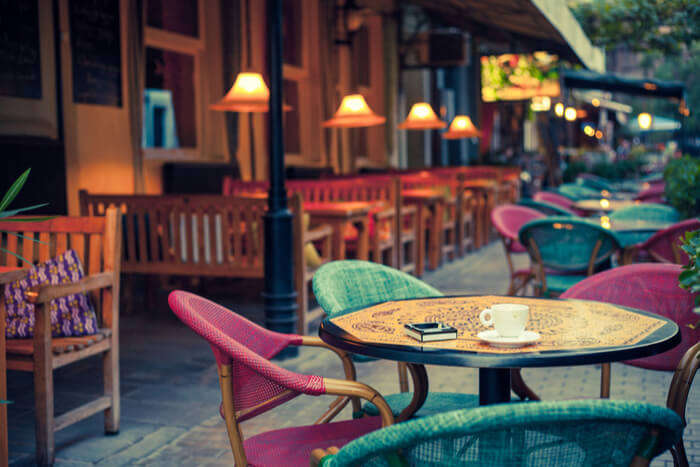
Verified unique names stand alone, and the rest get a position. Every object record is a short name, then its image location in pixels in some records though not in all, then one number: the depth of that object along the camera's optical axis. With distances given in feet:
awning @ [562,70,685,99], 46.85
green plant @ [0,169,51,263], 6.80
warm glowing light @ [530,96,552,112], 54.08
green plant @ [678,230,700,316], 6.39
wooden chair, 10.09
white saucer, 6.25
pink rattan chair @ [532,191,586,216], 26.48
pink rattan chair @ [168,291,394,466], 6.48
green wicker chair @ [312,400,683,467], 4.01
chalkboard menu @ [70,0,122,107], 21.49
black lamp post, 15.52
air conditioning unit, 40.91
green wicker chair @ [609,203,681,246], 18.99
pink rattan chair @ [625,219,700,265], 14.66
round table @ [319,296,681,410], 5.98
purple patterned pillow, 11.02
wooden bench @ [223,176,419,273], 24.22
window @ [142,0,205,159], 25.85
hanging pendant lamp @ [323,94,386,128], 25.82
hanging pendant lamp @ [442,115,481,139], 35.83
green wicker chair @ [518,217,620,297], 15.08
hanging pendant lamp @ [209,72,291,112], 21.70
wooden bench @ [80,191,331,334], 17.35
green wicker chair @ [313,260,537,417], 8.36
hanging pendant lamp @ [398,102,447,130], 30.60
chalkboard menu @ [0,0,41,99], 19.03
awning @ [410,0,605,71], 27.12
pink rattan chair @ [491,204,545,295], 18.39
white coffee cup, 6.33
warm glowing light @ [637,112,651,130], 57.67
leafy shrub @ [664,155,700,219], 20.08
